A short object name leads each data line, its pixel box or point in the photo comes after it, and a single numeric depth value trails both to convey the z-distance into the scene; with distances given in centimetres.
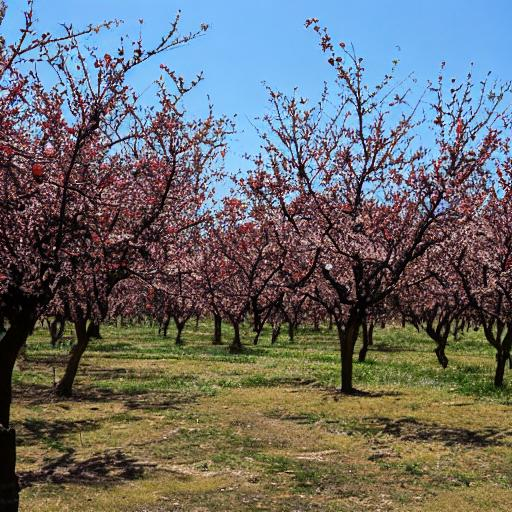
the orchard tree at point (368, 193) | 1772
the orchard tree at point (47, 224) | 1136
